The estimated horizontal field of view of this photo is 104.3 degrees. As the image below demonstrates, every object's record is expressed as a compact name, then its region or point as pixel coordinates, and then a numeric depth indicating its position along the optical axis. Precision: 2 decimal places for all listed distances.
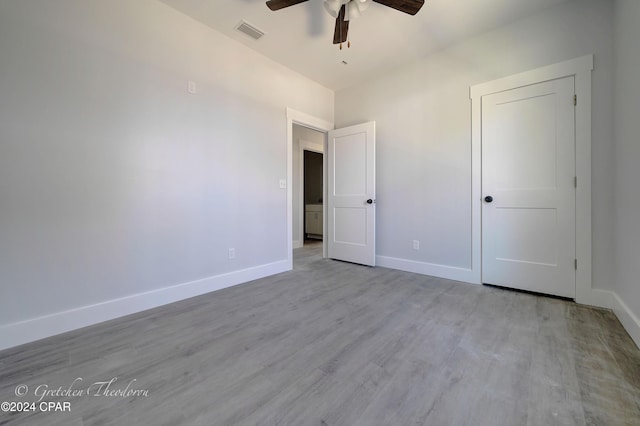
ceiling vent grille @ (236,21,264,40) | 2.55
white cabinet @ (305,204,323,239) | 6.43
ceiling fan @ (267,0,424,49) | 1.94
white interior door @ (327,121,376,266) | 3.59
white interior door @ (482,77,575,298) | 2.30
